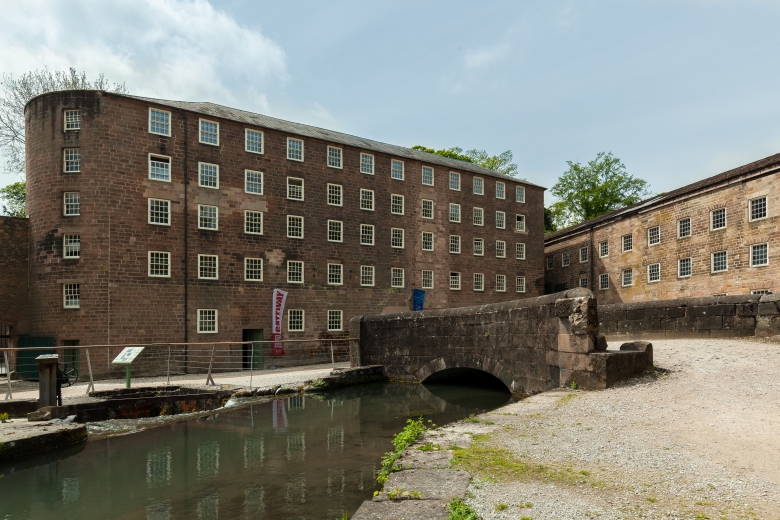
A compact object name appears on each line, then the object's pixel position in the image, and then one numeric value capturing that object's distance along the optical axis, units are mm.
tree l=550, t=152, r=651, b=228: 48656
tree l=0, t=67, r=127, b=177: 32781
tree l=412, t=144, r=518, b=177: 51906
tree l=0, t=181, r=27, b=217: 39469
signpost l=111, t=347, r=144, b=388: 13852
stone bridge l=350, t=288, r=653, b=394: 10172
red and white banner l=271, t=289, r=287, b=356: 27453
